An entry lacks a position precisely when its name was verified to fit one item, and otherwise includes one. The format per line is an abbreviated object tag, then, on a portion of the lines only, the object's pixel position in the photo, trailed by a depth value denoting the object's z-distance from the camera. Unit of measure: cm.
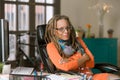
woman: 304
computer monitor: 269
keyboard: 260
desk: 236
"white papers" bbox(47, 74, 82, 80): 246
